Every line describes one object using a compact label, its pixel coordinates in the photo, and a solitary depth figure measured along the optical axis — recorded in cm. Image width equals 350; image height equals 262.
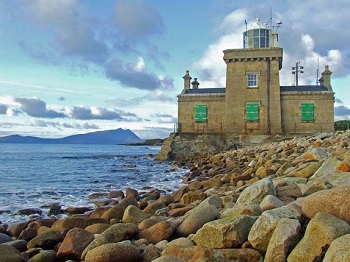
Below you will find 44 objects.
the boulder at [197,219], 455
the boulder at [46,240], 505
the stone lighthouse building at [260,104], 2572
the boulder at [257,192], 530
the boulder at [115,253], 387
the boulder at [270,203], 456
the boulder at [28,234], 582
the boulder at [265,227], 370
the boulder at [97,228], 526
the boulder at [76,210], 827
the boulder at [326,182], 515
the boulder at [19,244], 511
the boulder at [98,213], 693
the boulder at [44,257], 438
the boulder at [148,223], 510
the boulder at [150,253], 397
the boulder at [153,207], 703
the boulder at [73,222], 594
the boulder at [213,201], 562
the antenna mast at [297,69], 3825
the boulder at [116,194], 1022
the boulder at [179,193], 837
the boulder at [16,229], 642
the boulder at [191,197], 760
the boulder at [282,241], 344
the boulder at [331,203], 375
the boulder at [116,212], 651
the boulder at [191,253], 353
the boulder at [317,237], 329
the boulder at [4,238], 556
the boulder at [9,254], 426
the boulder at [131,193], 992
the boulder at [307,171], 699
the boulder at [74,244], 442
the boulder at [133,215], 593
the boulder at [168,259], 338
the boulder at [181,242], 402
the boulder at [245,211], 436
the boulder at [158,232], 461
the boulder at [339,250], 294
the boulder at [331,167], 621
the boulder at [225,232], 384
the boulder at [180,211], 595
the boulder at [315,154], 885
